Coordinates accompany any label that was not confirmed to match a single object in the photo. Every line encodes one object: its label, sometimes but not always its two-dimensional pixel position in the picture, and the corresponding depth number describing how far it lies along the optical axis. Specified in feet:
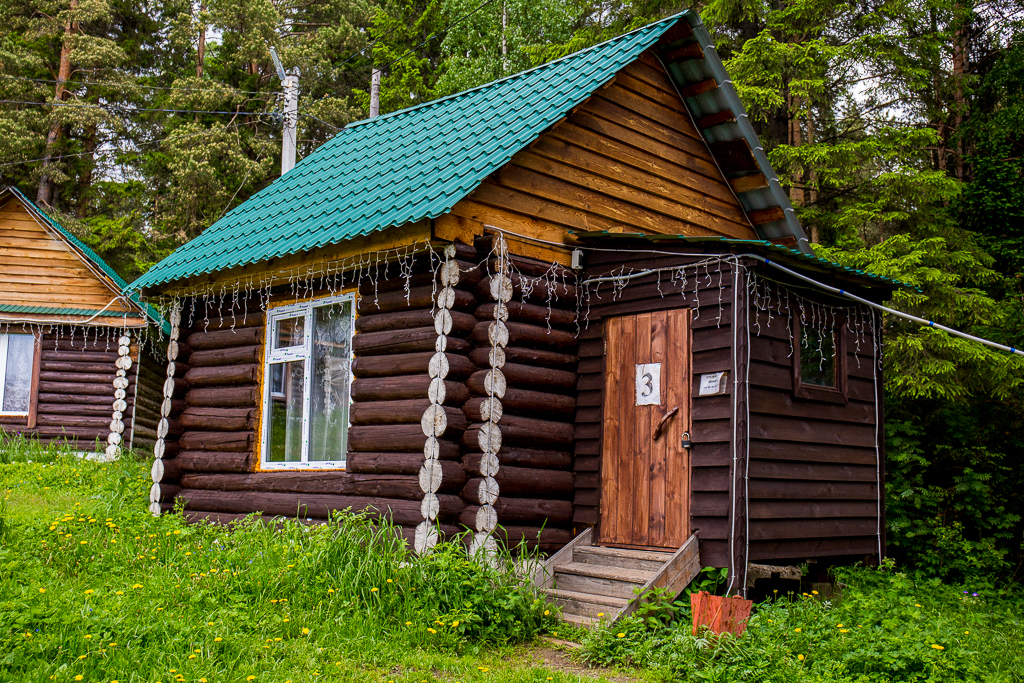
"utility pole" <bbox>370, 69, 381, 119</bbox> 83.25
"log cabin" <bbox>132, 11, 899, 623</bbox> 26.91
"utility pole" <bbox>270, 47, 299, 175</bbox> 52.11
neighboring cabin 56.90
